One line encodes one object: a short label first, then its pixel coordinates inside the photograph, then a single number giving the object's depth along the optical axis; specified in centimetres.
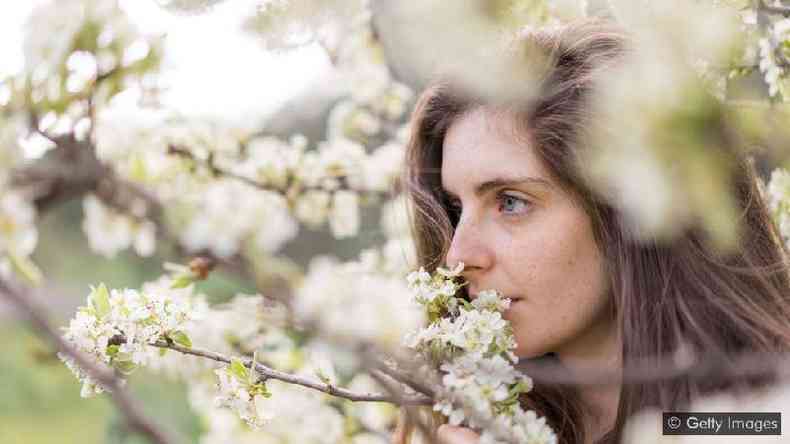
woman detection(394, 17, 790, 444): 115
